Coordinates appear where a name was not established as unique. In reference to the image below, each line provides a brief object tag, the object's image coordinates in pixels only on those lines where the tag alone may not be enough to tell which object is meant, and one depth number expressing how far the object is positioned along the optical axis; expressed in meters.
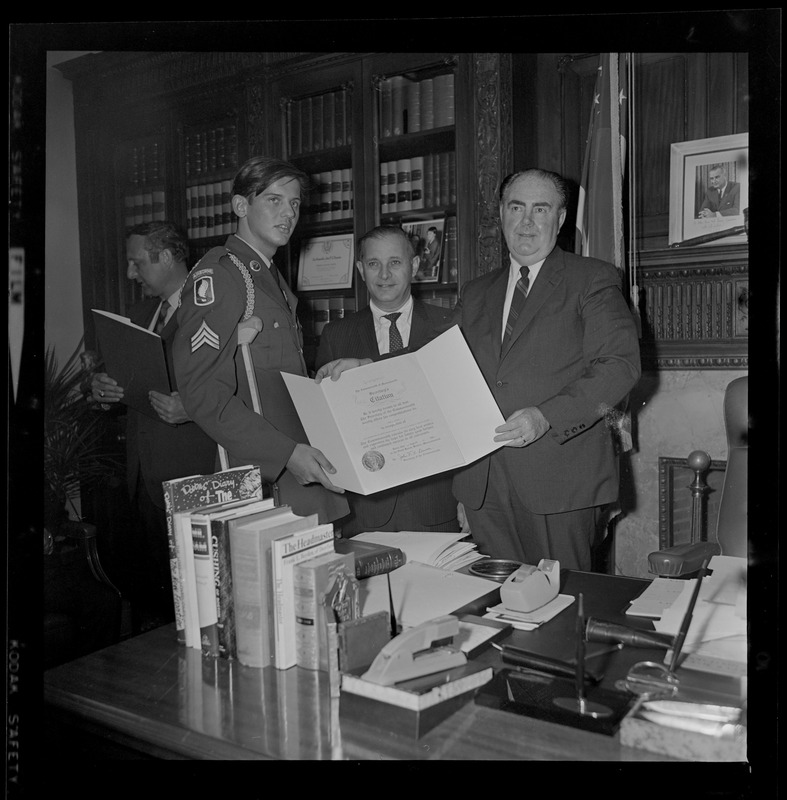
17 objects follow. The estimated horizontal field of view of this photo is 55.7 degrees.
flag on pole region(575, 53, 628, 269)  2.13
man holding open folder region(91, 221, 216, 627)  1.88
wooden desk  1.08
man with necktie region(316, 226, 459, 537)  1.96
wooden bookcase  1.83
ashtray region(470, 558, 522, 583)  1.57
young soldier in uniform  1.87
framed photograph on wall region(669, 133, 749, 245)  1.77
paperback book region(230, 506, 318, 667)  1.32
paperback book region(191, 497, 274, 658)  1.37
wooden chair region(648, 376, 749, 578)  1.73
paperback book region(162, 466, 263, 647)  1.42
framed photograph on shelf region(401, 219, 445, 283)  2.14
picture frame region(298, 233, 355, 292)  2.02
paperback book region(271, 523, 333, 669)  1.32
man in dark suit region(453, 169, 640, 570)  1.91
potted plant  1.75
